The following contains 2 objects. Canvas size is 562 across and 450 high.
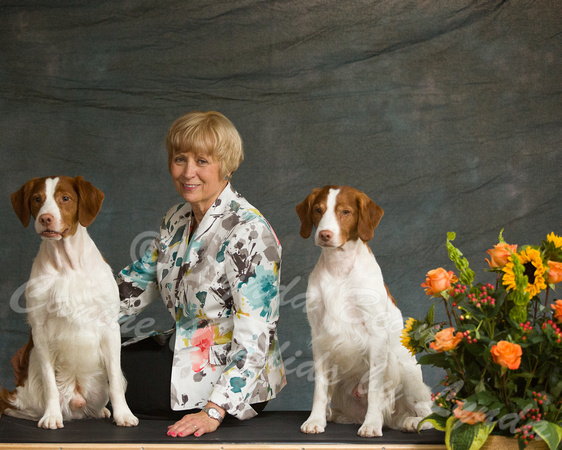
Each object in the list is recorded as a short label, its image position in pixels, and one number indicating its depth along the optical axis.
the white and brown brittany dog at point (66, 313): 2.43
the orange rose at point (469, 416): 2.06
